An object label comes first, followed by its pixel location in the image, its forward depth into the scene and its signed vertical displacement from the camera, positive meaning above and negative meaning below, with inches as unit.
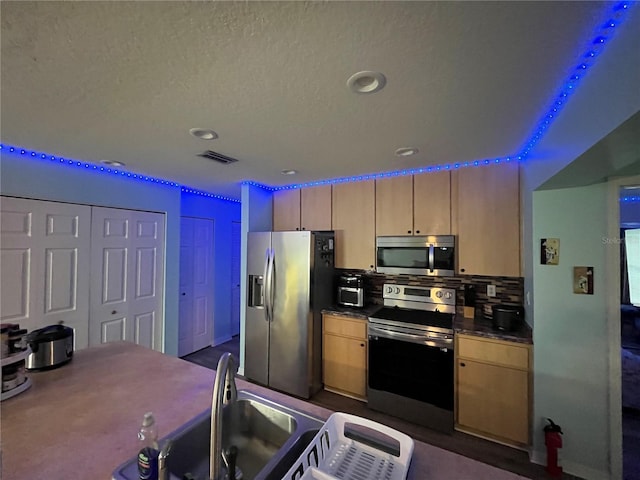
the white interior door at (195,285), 150.6 -25.3
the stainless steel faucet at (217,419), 28.7 -19.3
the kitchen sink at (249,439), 34.1 -30.3
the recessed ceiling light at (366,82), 47.6 +30.9
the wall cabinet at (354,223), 118.5 +9.9
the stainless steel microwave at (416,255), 101.7 -4.1
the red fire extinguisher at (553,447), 71.4 -55.4
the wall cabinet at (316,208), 129.0 +18.4
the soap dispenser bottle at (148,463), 29.6 -25.2
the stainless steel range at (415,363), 89.0 -42.7
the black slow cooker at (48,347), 55.4 -23.0
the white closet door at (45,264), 85.8 -8.0
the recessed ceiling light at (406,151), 84.3 +30.9
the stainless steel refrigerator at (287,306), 111.4 -27.7
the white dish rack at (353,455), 30.5 -26.9
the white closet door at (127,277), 108.8 -15.4
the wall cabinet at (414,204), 104.2 +17.0
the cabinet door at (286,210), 137.4 +18.3
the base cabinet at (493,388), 79.5 -45.4
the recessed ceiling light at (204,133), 70.6 +30.6
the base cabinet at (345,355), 107.3 -47.2
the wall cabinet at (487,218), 92.7 +10.0
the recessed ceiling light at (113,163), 98.0 +30.5
